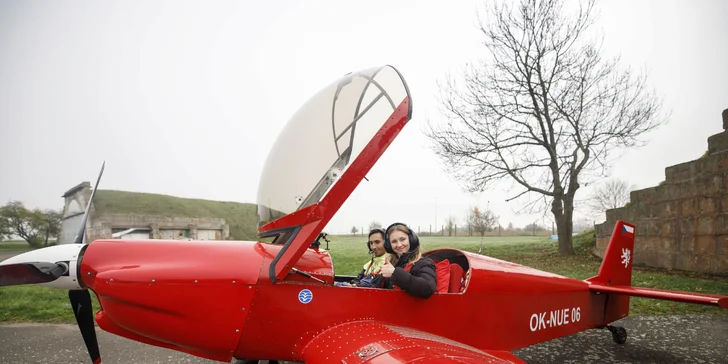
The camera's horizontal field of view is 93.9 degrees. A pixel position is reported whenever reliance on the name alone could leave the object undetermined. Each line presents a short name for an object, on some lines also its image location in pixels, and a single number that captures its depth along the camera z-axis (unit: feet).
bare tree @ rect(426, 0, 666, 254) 38.29
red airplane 7.61
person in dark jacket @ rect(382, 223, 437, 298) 8.65
